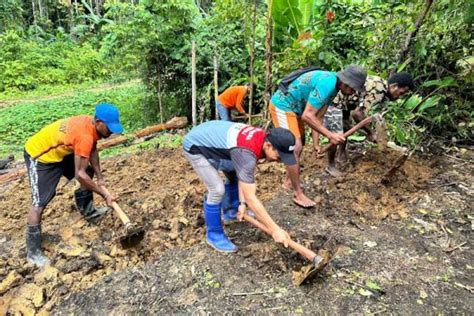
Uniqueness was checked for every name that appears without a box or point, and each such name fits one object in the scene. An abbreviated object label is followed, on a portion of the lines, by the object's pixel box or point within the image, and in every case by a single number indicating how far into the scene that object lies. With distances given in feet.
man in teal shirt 12.58
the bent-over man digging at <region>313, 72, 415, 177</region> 14.75
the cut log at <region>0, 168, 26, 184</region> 20.60
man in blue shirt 9.72
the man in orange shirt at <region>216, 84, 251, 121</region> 22.45
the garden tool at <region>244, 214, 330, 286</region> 9.69
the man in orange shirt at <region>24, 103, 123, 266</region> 11.41
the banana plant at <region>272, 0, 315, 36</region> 22.70
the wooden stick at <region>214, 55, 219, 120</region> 25.61
